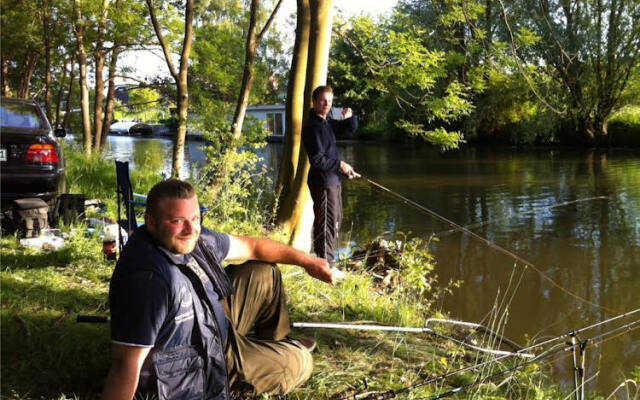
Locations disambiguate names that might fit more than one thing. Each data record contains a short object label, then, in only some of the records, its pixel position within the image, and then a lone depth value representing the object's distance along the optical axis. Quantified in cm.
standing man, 550
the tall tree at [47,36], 1439
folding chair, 480
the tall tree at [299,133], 714
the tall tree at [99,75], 1451
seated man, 226
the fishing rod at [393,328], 323
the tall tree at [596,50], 2614
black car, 677
